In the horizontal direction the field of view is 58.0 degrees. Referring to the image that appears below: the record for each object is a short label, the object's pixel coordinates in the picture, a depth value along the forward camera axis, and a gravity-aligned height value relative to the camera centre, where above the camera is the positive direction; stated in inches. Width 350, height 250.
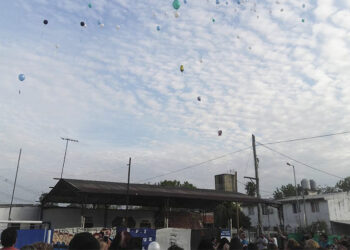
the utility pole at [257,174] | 783.7 +124.0
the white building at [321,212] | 1402.6 +66.3
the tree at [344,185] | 2709.2 +353.8
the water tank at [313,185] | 1961.1 +246.5
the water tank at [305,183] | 1849.2 +241.2
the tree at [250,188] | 2201.0 +253.9
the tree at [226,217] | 1541.6 +39.2
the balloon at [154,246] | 167.5 -10.7
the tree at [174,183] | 2036.2 +261.3
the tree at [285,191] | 2664.9 +283.7
